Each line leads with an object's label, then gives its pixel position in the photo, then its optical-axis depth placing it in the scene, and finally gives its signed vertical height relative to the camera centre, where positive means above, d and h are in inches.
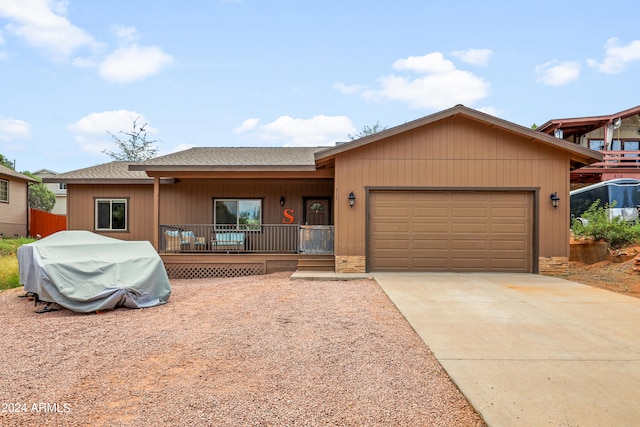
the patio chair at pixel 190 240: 448.9 -28.0
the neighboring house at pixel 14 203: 773.9 +28.7
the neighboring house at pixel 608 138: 749.3 +162.3
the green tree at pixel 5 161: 1392.2 +209.4
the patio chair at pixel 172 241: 440.1 -28.2
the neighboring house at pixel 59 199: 1360.7 +61.8
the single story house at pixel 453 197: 377.4 +18.6
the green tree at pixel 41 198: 1296.5 +64.0
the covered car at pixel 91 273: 240.1 -36.9
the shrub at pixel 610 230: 448.8 -17.2
